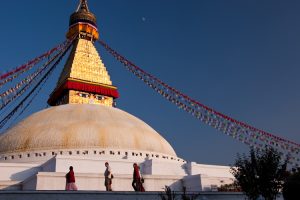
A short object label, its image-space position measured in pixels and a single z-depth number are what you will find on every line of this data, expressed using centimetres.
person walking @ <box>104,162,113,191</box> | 1191
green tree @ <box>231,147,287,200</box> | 998
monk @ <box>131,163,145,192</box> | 1148
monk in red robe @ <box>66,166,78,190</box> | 1144
